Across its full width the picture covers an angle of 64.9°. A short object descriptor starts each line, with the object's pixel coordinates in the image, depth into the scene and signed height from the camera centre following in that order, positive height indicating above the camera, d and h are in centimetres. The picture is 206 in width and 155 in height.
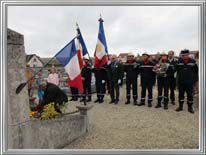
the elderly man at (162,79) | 398 -4
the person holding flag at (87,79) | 464 -4
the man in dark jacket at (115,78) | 449 -1
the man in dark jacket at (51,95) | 313 -34
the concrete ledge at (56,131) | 258 -94
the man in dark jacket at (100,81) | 466 -10
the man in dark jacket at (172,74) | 384 +9
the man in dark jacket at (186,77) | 368 +1
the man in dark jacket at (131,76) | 428 +4
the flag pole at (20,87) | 228 -13
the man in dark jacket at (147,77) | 410 +1
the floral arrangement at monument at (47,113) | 292 -65
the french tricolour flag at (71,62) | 284 +28
